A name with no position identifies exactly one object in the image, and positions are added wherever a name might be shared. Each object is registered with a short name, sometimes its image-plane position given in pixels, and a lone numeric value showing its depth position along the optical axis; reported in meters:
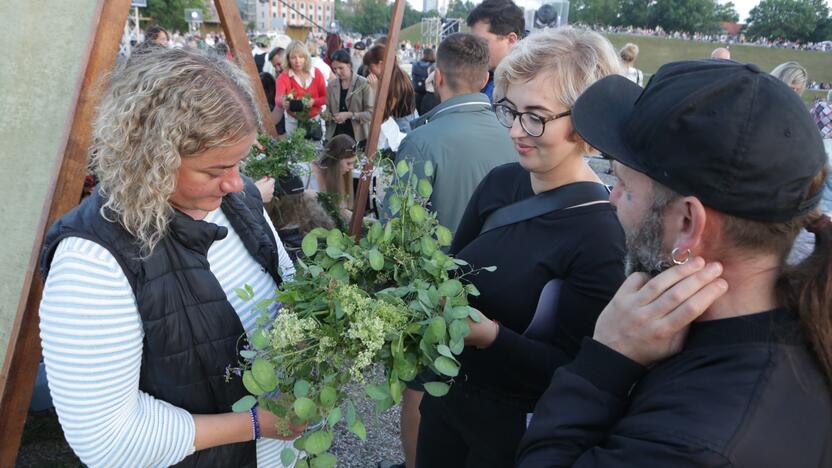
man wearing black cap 0.86
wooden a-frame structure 1.99
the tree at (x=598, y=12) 82.69
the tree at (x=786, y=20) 67.19
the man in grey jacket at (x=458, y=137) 2.93
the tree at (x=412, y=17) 76.96
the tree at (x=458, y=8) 71.06
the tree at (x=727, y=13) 82.00
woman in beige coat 6.72
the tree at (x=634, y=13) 79.44
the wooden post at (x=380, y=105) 3.65
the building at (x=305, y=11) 79.88
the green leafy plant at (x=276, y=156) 3.56
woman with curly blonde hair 1.24
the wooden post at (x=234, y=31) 2.95
